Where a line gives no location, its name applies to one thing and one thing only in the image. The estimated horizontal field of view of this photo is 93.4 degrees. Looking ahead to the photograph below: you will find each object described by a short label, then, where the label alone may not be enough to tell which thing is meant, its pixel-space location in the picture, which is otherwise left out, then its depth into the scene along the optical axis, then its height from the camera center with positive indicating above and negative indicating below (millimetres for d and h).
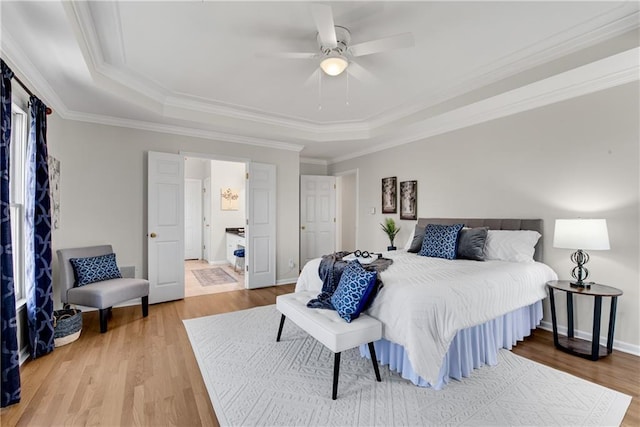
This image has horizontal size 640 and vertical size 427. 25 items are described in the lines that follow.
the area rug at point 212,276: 5543 -1357
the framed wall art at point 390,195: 5203 +264
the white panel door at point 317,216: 6273 -145
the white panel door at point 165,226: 4195 -261
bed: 2096 -784
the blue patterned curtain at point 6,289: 1969 -546
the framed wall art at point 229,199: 7559 +243
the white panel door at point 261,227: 5027 -315
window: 2582 +154
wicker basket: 2859 -1153
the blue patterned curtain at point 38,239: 2602 -287
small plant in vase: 5049 -343
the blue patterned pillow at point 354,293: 2263 -644
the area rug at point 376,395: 1877 -1293
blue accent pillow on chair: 3396 -717
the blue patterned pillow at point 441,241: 3428 -366
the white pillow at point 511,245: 3158 -371
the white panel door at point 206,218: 7523 -253
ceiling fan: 1955 +1240
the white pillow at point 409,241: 4257 -457
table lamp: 2576 -225
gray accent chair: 3158 -898
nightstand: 2572 -1003
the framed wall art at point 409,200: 4828 +165
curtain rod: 2277 +965
